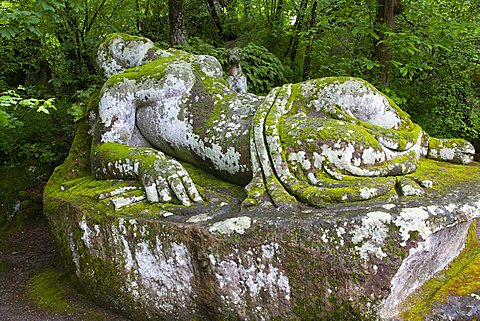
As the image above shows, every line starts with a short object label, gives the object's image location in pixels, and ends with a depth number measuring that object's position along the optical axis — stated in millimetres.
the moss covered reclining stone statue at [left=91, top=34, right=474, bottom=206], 2771
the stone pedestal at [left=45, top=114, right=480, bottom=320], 2242
